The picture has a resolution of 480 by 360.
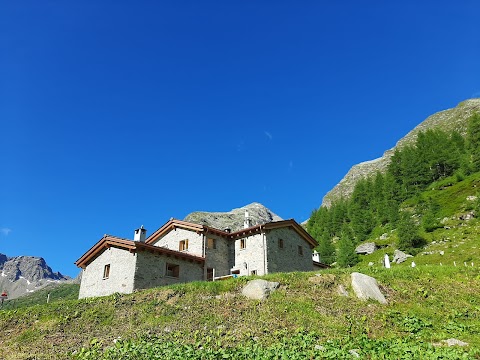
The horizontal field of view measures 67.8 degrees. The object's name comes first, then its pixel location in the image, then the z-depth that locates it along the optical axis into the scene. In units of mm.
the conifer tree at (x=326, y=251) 79812
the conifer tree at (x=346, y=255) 69312
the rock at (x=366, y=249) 74125
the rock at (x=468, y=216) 65625
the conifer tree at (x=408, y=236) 65625
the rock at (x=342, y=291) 23278
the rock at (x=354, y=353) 14706
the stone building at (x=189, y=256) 31656
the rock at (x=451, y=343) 15895
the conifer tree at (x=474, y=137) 92825
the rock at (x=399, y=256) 60156
